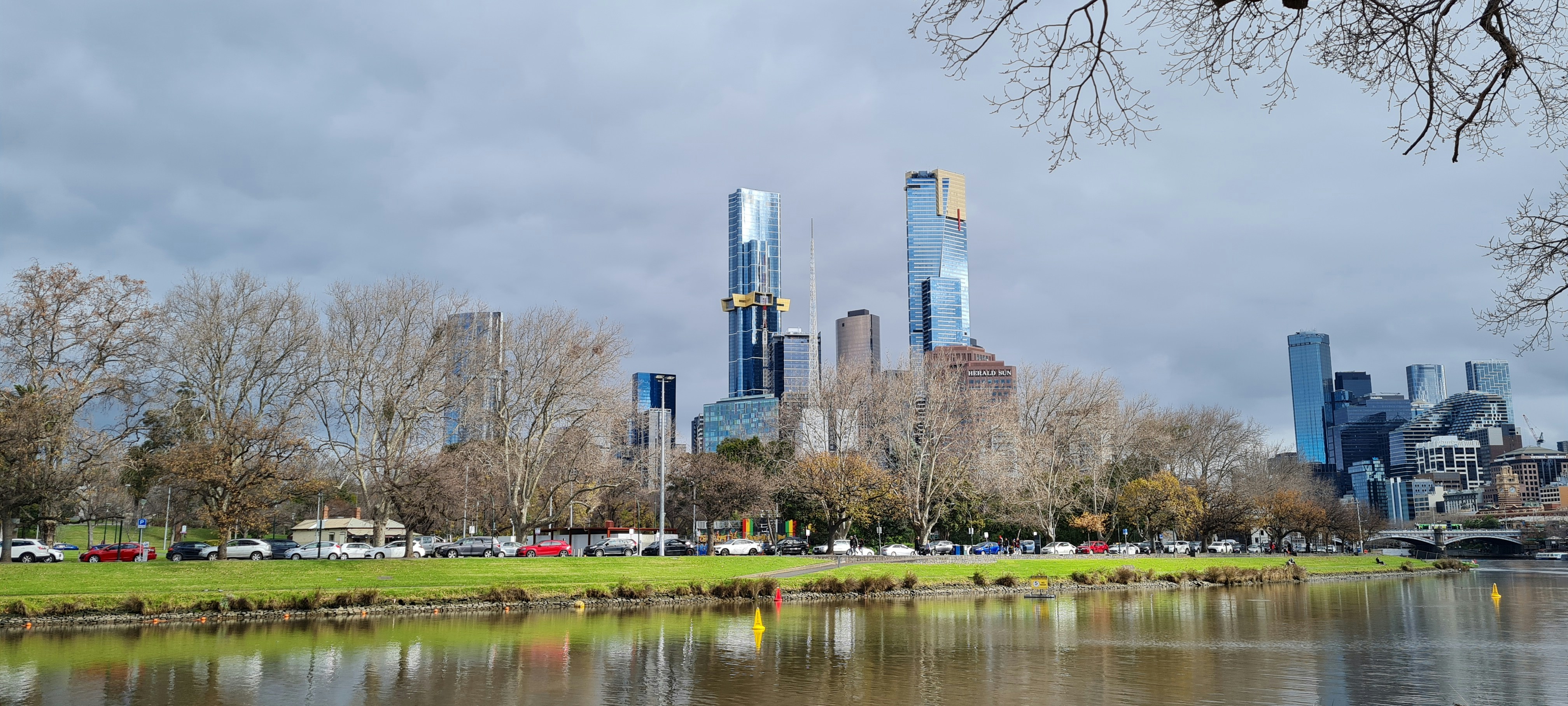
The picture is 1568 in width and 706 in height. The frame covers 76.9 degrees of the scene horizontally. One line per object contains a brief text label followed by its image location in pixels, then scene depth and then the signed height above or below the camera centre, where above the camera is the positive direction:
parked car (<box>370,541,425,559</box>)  65.38 -4.05
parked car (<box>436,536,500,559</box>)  68.38 -4.11
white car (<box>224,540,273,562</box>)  61.56 -3.66
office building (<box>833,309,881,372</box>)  80.56 +10.50
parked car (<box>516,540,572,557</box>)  68.19 -4.17
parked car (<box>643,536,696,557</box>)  73.62 -4.59
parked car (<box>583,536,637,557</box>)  71.06 -4.34
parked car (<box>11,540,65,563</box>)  56.22 -3.43
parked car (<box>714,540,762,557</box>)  73.06 -4.48
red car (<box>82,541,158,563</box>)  61.62 -3.88
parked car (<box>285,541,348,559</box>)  64.25 -4.02
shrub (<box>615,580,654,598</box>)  46.47 -4.82
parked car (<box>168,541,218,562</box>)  60.47 -3.68
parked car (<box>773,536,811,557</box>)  77.25 -4.71
